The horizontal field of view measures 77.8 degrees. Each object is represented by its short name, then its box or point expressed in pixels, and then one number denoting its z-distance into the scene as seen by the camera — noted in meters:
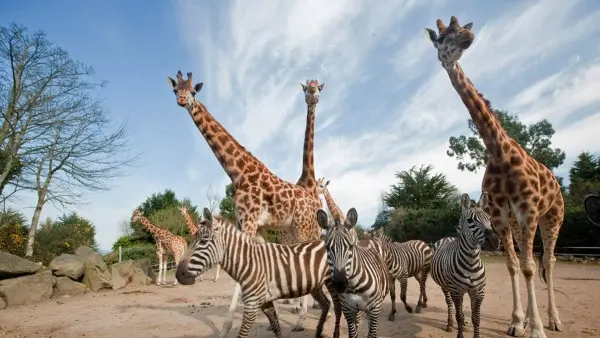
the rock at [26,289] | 11.02
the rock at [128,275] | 14.36
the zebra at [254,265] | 4.87
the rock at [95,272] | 13.77
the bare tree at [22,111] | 15.30
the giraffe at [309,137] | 9.41
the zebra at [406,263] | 7.32
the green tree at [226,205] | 36.34
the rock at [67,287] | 12.62
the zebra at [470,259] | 5.04
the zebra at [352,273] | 4.16
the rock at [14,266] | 11.38
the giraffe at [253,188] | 7.06
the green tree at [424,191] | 31.23
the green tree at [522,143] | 34.25
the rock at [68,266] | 13.12
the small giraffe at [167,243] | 16.41
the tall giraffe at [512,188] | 5.54
